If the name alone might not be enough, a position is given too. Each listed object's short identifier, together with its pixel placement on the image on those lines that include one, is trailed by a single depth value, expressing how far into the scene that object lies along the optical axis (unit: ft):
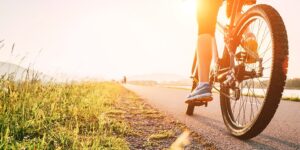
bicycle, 7.97
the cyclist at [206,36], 11.34
